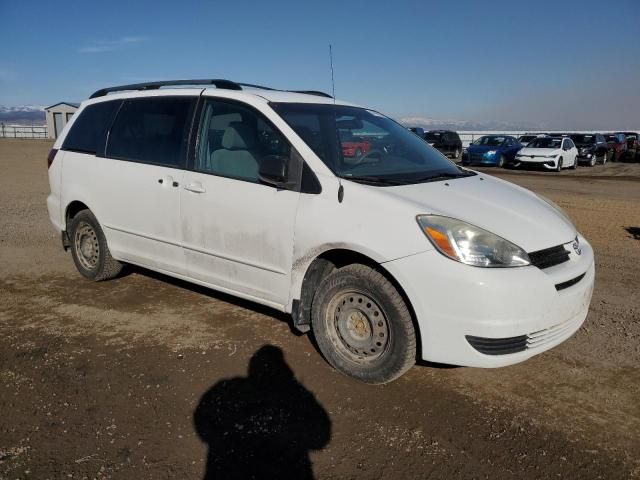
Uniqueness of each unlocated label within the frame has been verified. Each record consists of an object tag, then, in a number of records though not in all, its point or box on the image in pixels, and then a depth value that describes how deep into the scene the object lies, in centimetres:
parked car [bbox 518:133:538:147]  3234
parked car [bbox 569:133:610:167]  2801
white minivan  314
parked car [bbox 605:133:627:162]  3228
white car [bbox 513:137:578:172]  2378
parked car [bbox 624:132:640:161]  3206
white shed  5391
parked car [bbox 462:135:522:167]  2562
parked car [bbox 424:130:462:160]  3166
